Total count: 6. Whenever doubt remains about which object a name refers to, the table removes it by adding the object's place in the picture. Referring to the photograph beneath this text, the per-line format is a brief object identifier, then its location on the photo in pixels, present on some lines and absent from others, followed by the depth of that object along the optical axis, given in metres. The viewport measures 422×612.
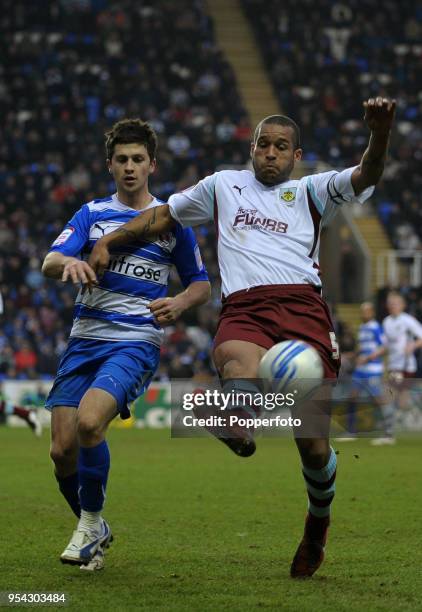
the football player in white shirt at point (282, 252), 11.56
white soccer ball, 10.84
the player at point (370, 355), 35.72
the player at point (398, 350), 36.12
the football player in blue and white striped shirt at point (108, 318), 12.39
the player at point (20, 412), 29.44
